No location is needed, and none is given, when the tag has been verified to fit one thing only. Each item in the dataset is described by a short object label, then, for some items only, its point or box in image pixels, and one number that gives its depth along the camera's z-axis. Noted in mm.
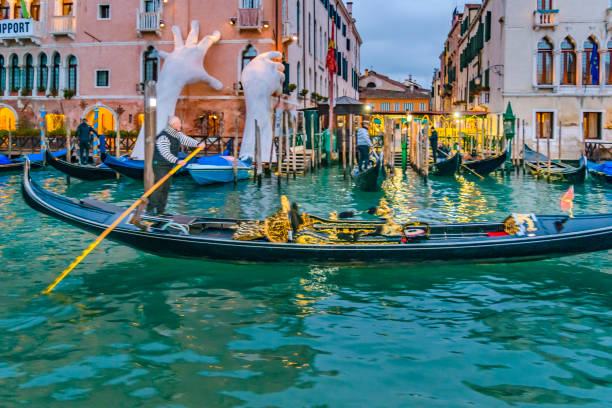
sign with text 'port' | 21719
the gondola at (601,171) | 15352
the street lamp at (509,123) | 19797
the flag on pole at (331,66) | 20531
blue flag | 20406
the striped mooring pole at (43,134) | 17250
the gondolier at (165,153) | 6805
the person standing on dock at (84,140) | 16812
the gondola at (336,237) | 5715
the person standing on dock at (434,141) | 20016
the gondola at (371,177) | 13391
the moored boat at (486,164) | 17695
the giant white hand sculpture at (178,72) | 18984
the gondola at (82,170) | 14669
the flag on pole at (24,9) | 20953
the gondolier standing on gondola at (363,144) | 14383
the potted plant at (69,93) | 21688
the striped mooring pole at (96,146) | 18703
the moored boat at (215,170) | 14773
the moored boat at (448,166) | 17564
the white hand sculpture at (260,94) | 18312
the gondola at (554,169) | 15594
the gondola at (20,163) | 16625
